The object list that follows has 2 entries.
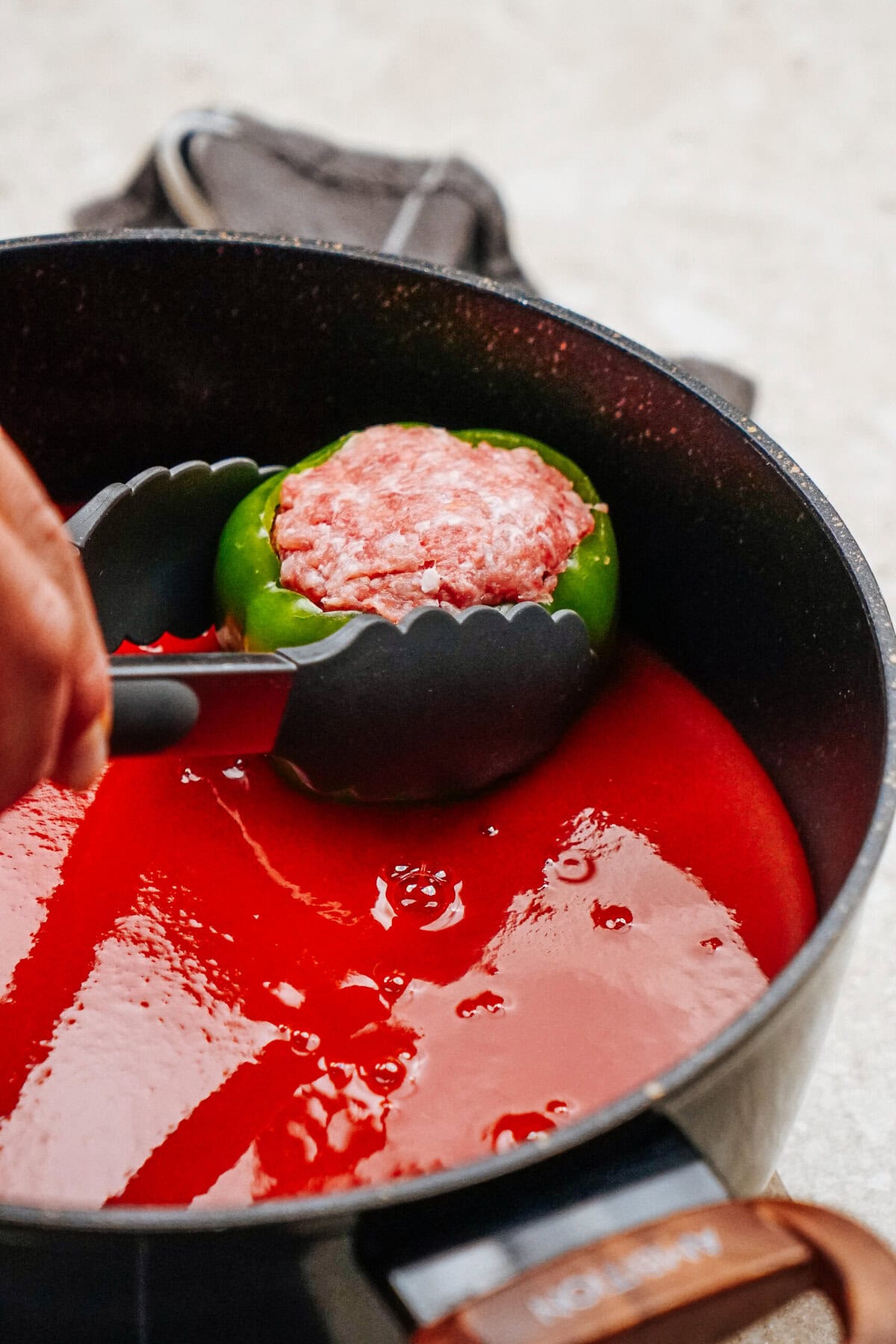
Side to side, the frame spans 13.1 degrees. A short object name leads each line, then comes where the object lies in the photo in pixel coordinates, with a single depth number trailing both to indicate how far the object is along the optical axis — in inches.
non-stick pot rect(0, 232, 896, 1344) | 24.4
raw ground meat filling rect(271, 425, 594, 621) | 28.5
